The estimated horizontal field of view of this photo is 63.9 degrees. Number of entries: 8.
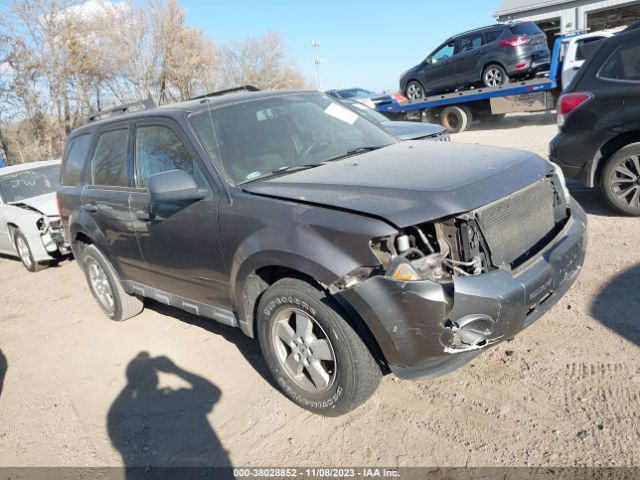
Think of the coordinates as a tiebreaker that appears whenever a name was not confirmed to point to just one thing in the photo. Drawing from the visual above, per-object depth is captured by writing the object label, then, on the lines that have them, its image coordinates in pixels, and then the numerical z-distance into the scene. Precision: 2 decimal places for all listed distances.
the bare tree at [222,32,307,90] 33.69
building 24.52
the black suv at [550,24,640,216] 5.16
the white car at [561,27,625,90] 12.68
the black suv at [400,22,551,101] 13.15
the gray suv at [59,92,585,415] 2.57
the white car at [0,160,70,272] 7.27
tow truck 13.12
